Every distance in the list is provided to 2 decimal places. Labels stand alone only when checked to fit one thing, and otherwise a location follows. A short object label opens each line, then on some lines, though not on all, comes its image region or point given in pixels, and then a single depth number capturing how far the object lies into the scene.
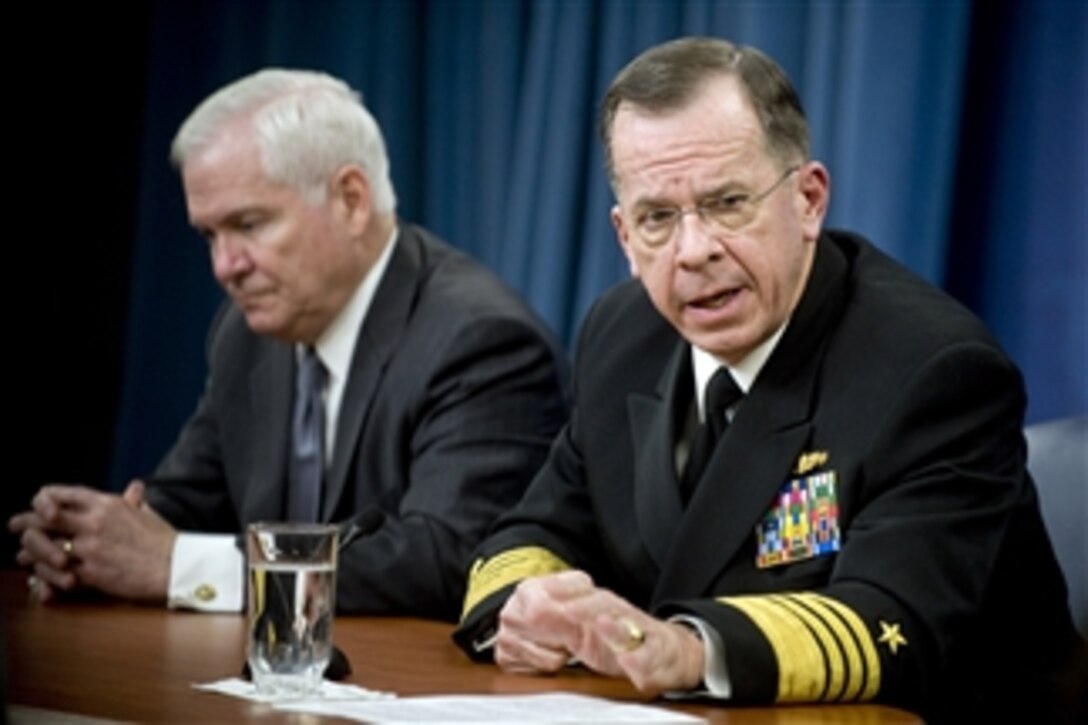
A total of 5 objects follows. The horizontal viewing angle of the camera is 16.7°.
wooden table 3.96
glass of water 4.03
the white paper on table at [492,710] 3.70
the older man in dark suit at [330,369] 6.07
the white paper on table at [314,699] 4.03
